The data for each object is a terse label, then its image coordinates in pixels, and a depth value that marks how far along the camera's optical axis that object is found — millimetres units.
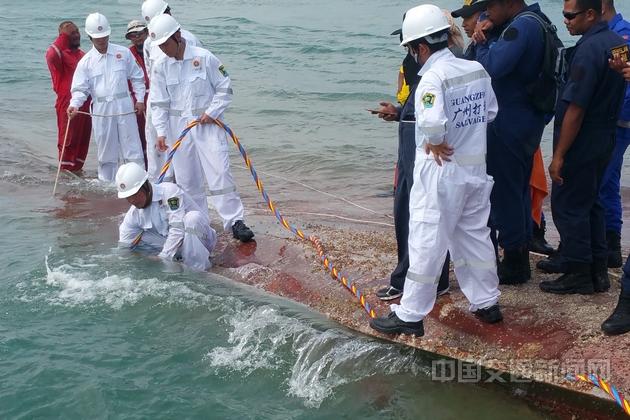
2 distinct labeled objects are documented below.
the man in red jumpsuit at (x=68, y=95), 10992
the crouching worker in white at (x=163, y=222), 7016
